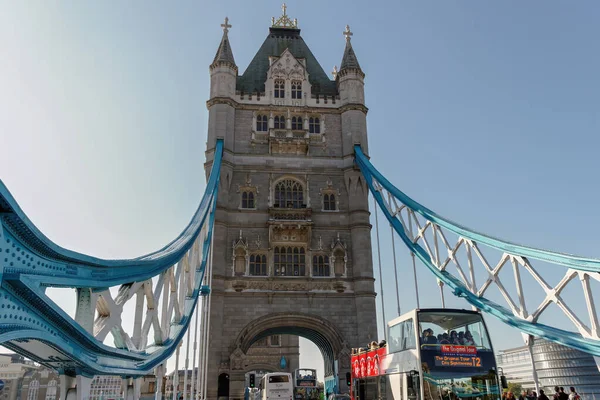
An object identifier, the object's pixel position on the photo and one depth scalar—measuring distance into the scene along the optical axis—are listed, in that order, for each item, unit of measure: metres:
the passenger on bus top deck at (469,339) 13.53
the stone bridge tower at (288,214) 27.09
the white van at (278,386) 24.77
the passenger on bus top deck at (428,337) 13.18
